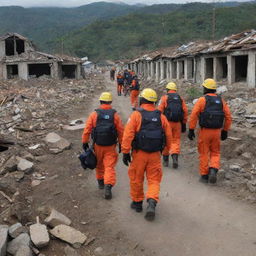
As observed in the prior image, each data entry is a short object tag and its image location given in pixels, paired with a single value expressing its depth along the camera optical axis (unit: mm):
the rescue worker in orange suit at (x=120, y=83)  19933
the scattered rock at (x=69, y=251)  4113
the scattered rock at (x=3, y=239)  3743
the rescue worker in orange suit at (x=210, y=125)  5980
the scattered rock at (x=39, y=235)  4113
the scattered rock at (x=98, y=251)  4120
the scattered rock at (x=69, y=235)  4305
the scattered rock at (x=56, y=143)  8641
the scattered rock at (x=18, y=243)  3902
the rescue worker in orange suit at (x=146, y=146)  4828
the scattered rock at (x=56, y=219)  4660
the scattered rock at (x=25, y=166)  6766
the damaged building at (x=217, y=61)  13633
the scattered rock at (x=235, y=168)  6641
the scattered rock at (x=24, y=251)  3816
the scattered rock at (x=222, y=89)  14056
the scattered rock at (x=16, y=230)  4129
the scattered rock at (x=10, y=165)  6703
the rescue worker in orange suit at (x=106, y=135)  5527
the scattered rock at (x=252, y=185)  5696
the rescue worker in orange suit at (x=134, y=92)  14172
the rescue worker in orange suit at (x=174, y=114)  7086
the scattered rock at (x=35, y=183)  6350
